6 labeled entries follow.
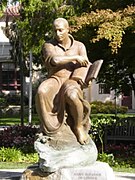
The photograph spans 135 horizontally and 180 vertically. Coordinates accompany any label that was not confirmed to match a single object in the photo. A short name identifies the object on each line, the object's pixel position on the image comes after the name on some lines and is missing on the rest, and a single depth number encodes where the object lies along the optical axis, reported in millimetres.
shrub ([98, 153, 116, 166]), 12467
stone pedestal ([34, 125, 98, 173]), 7285
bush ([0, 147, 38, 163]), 13085
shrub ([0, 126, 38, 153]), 14776
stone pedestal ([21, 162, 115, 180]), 7207
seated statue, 7520
